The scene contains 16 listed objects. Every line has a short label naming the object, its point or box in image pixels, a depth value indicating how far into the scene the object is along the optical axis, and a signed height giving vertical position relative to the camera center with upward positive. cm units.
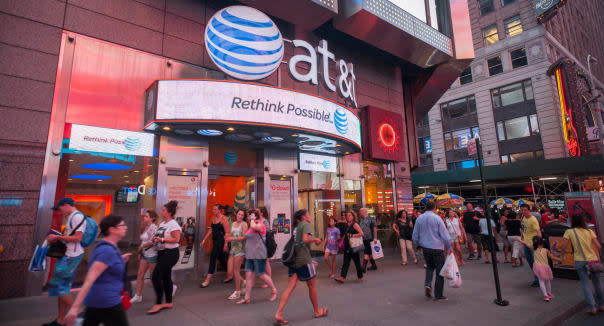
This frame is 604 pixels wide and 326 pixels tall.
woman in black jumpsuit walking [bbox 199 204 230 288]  752 -71
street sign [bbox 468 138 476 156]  883 +188
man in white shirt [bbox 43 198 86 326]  416 -65
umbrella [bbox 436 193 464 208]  1934 +31
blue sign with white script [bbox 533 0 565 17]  2372 +1577
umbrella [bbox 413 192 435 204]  2189 +62
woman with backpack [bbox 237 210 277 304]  595 -87
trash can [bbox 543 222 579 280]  757 -110
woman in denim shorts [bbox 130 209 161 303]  592 -86
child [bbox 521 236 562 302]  585 -121
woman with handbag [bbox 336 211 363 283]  768 -110
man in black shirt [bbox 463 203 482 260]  1080 -76
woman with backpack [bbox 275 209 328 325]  487 -91
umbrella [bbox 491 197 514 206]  2103 +21
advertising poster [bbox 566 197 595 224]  1111 -7
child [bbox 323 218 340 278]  844 -94
